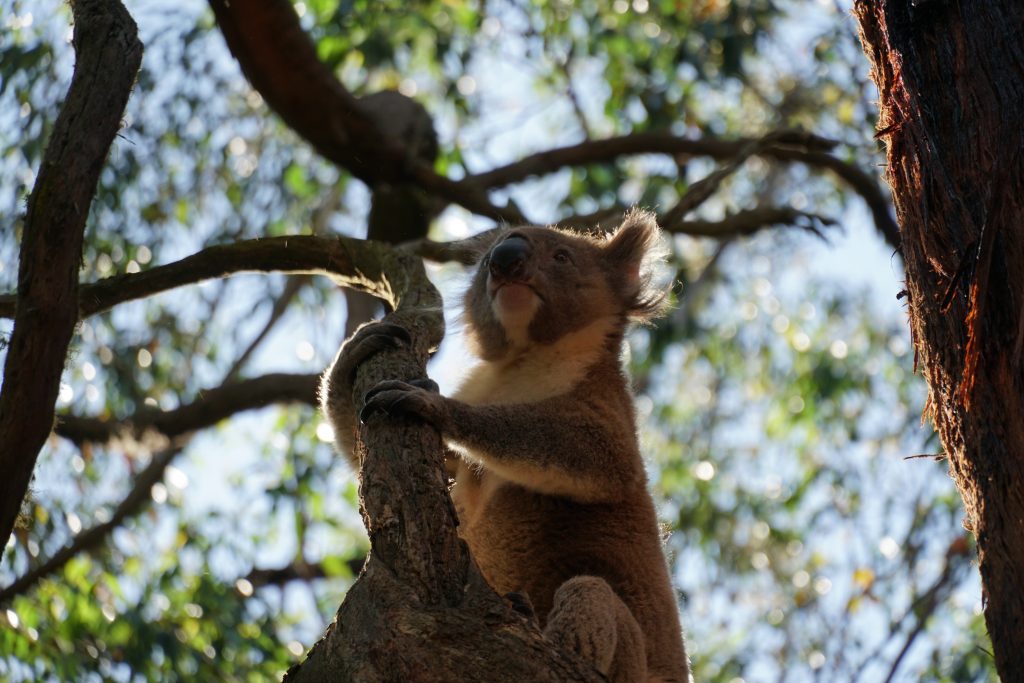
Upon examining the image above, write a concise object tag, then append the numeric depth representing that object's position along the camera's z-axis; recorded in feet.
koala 21.27
